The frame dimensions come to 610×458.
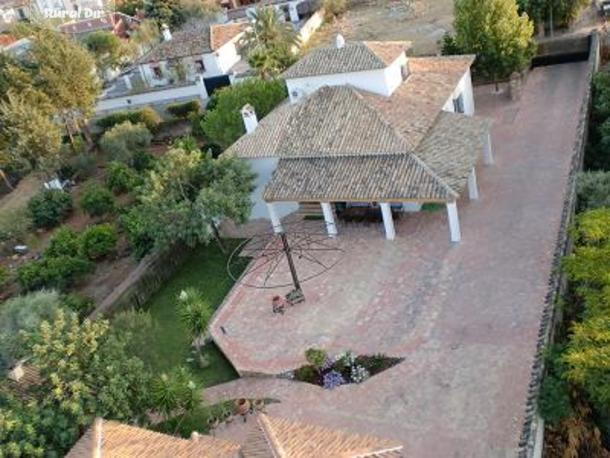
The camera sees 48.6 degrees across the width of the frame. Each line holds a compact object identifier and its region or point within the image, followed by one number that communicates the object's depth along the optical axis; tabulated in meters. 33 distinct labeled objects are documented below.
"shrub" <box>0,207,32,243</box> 42.89
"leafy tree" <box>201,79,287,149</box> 40.88
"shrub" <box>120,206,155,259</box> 32.09
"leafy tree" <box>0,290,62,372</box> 25.92
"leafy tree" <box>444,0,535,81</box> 41.59
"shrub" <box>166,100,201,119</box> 55.59
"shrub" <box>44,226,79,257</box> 36.25
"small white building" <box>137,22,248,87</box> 59.91
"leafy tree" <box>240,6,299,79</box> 47.72
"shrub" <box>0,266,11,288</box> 36.69
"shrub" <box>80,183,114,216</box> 41.78
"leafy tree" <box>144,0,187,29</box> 78.94
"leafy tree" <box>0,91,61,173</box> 45.34
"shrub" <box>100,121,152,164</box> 47.78
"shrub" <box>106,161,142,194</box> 44.31
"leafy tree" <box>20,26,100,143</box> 48.28
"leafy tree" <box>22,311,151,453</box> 20.64
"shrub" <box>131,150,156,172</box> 47.66
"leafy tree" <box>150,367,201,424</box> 22.42
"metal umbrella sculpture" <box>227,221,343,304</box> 30.75
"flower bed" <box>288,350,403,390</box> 24.20
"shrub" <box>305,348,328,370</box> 24.62
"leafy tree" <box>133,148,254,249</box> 31.39
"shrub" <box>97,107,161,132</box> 54.62
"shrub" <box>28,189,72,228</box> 43.41
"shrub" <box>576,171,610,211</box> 28.08
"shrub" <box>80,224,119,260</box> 36.16
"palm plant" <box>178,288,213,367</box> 25.83
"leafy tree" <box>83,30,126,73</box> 70.19
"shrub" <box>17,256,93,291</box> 34.03
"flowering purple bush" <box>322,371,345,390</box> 24.17
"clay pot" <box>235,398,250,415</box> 24.05
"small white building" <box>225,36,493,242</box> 30.06
